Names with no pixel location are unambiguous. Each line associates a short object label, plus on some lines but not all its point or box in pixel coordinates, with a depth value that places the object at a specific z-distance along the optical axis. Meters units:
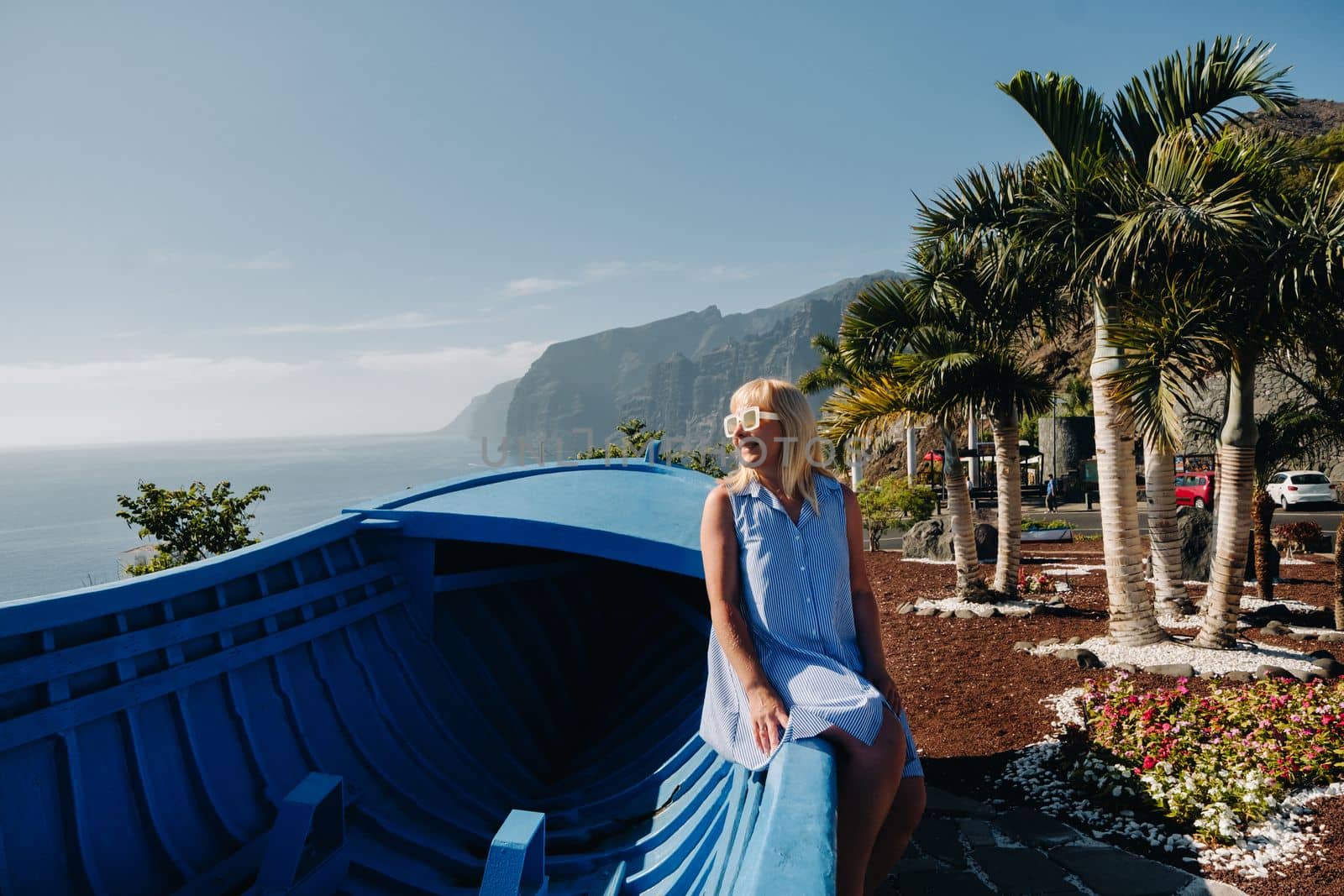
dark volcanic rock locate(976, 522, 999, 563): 15.66
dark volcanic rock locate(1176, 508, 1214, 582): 12.74
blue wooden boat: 2.66
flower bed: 4.61
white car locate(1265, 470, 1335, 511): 24.38
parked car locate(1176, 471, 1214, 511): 24.99
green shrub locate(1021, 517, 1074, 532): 19.27
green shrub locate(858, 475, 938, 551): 20.45
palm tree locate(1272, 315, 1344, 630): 7.17
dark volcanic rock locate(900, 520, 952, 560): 16.77
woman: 2.19
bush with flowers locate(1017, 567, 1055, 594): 11.75
